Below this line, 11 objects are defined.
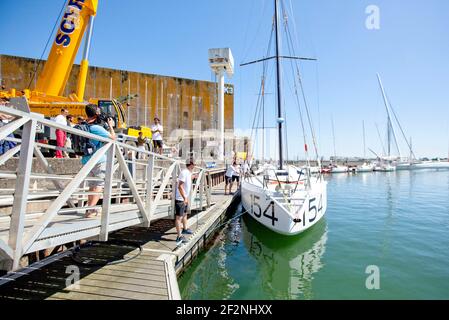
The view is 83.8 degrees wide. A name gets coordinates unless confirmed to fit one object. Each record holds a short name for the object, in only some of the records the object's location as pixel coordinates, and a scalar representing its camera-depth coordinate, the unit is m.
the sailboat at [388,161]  54.47
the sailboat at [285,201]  7.39
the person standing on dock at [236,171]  13.95
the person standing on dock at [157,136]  10.76
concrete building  29.12
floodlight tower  29.27
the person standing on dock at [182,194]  5.31
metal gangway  2.25
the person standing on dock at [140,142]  9.07
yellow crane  9.73
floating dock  3.37
